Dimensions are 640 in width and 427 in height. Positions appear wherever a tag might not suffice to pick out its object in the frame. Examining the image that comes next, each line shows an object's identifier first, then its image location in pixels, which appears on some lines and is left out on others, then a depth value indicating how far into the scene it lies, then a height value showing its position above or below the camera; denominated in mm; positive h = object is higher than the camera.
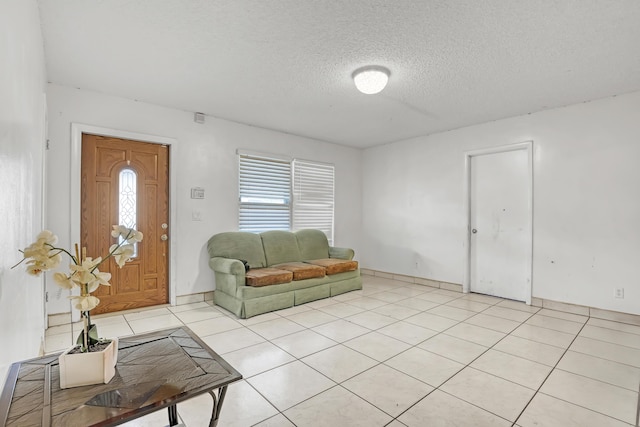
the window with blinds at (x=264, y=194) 4781 +310
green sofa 3701 -754
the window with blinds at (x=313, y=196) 5461 +314
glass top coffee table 885 -582
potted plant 979 -368
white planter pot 1014 -521
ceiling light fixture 2988 +1320
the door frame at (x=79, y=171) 3414 +479
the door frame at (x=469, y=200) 4238 +201
